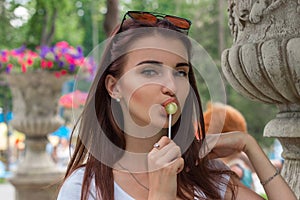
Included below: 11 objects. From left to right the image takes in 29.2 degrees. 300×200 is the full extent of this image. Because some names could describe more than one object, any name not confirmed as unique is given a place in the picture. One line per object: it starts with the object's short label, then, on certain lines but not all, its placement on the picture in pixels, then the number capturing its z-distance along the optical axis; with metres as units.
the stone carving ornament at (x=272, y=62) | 1.60
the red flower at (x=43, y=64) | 5.46
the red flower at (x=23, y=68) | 5.45
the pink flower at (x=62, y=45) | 5.81
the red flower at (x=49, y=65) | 5.47
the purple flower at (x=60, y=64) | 5.50
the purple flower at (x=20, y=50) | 5.78
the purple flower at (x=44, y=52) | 5.50
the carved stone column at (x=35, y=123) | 5.45
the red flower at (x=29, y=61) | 5.42
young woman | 1.36
